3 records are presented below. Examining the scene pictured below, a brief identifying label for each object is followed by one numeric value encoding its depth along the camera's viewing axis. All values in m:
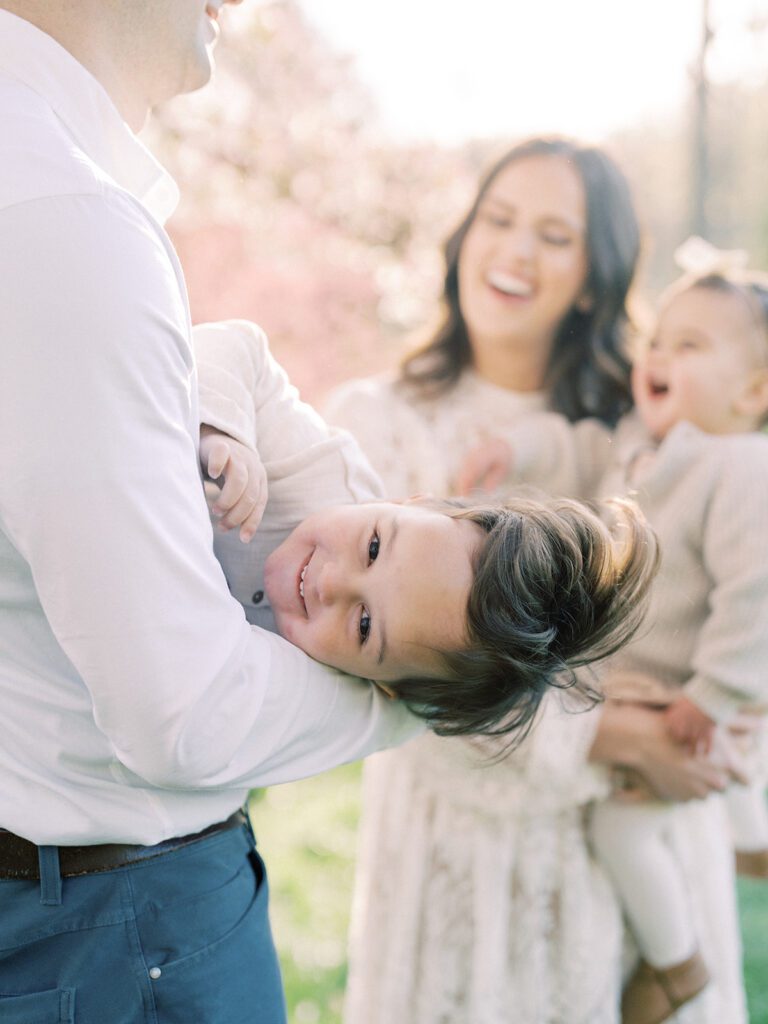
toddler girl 1.89
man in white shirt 0.83
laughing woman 1.91
